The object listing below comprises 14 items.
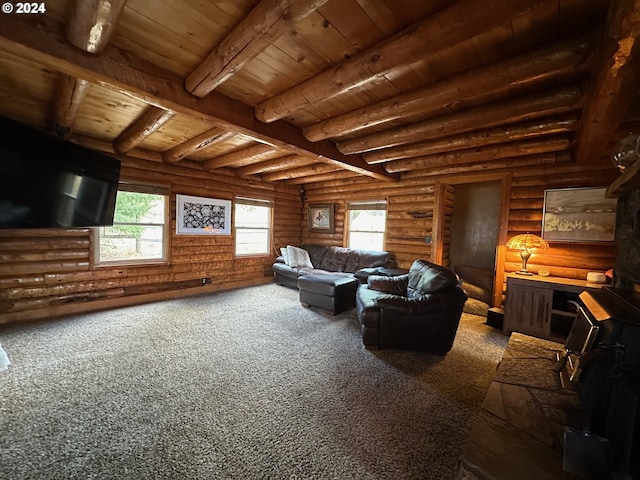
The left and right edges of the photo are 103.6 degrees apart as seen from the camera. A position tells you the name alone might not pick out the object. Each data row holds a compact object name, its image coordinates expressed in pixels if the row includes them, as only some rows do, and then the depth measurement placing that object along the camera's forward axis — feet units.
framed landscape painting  9.97
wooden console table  9.75
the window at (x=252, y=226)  18.30
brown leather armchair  8.43
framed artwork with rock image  15.19
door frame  12.25
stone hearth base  3.19
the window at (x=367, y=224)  17.44
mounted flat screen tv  7.43
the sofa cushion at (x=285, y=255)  18.24
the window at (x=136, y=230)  13.09
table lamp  10.84
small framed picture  19.84
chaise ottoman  12.62
